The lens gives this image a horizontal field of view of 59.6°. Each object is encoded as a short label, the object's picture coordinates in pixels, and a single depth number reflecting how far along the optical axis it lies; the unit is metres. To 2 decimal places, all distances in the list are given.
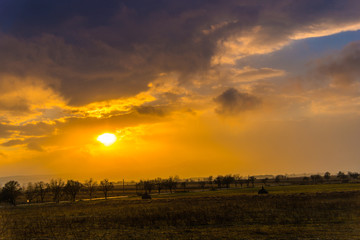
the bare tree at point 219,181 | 180.38
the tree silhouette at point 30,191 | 111.86
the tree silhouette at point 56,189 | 108.31
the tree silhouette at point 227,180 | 179.12
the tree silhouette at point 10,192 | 95.94
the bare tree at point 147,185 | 151.11
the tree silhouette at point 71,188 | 111.20
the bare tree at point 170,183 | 151.62
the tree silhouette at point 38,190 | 126.00
